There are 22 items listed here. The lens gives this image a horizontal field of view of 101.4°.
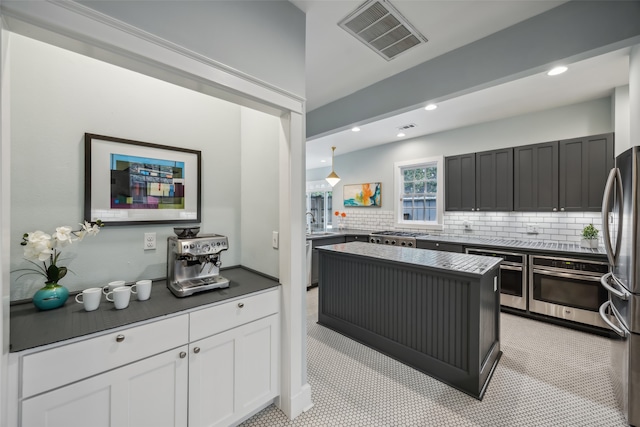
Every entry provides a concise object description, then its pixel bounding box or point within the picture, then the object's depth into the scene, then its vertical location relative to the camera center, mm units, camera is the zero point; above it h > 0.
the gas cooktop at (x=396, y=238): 4617 -450
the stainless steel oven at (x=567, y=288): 2959 -886
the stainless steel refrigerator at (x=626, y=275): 1656 -410
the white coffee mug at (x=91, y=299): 1308 -439
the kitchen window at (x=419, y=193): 5057 +417
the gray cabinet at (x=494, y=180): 3965 +530
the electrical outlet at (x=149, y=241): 1829 -203
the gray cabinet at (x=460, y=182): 4375 +541
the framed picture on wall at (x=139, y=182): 1627 +208
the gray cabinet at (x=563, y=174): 3225 +543
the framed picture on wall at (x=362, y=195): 6043 +449
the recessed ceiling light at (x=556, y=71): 2420 +1361
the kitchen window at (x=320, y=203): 8250 +333
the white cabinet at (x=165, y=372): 1051 -788
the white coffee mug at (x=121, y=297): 1361 -443
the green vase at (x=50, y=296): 1309 -431
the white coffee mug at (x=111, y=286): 1536 -436
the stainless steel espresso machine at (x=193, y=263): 1626 -334
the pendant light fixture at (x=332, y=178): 5619 +757
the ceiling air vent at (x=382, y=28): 1820 +1418
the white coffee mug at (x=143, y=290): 1487 -443
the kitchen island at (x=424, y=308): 2057 -870
